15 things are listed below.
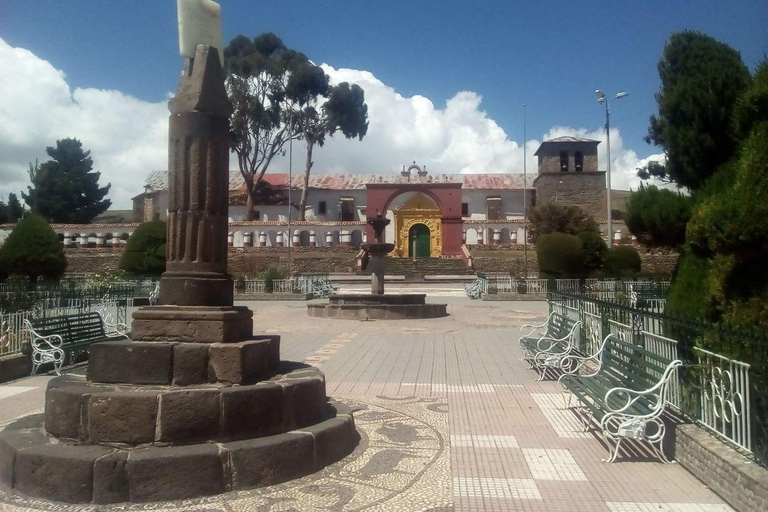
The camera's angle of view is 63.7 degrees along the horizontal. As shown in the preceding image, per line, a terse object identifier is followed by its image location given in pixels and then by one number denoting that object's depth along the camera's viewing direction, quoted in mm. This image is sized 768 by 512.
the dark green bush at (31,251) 19750
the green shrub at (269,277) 24422
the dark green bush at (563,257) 24391
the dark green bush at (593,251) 25734
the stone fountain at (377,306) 16344
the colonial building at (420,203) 44156
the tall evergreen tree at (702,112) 6902
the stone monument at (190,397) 4012
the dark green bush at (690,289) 5852
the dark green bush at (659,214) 8789
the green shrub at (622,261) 26688
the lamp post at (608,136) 27312
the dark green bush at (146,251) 25312
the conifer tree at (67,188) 53812
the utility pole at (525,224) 38681
